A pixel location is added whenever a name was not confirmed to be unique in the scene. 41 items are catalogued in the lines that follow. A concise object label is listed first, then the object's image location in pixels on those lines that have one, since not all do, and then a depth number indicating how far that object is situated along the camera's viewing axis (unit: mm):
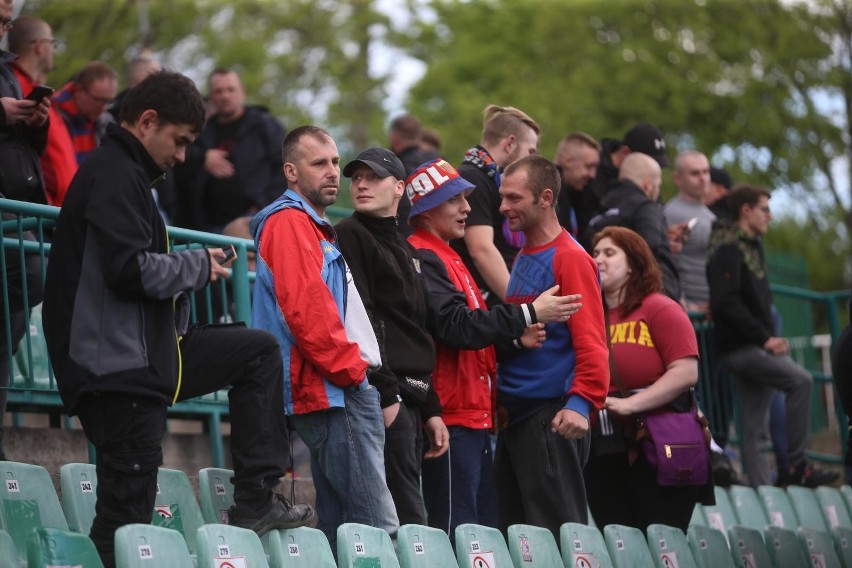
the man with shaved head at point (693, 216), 19750
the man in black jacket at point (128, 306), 9398
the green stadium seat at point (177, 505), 11336
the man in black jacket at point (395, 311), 11391
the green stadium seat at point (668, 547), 12969
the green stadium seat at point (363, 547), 9953
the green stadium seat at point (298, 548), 10046
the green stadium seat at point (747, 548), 14555
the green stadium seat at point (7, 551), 8461
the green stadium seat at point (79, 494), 10750
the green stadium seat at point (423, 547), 10406
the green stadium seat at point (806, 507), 17469
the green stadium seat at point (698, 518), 16281
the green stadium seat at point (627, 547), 12508
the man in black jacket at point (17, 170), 12586
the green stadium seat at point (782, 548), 15109
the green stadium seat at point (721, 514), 16312
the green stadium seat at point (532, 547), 11445
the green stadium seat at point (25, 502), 10148
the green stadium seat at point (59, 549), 8734
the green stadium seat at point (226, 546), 9250
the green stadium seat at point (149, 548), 8672
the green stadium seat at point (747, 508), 16578
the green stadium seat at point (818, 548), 15500
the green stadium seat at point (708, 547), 13695
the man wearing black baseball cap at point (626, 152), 17922
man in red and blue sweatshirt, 12141
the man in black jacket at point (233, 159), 18391
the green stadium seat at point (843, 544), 16047
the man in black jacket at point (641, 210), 16672
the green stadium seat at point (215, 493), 11508
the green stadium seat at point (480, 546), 10930
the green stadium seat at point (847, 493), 18594
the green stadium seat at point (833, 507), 17969
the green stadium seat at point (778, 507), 17047
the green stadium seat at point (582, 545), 11805
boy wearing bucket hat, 11961
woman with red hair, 13664
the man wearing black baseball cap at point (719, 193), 21422
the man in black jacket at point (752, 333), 18484
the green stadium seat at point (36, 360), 13141
